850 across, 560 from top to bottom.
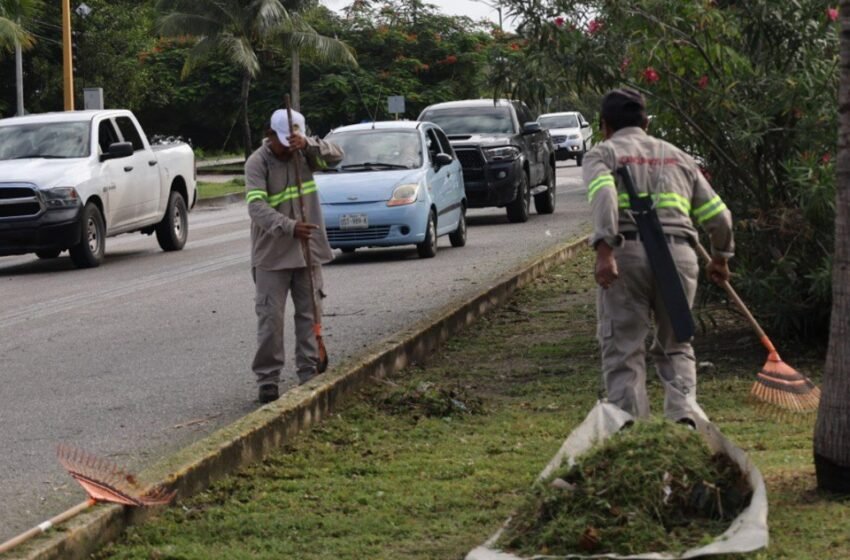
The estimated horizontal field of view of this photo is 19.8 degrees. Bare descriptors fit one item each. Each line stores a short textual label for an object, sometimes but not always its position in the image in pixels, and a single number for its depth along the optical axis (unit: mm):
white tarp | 7941
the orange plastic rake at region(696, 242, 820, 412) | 10522
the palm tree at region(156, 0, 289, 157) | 77168
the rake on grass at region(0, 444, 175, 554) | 9394
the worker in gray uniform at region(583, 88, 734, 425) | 10486
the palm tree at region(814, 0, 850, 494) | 9202
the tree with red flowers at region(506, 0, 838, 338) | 14298
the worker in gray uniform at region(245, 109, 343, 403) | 14082
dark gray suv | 35559
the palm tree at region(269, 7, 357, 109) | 77360
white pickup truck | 28140
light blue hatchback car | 27731
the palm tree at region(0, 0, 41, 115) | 46627
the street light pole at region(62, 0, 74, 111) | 48274
